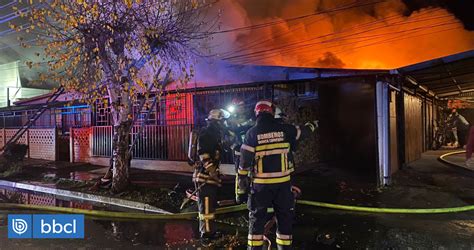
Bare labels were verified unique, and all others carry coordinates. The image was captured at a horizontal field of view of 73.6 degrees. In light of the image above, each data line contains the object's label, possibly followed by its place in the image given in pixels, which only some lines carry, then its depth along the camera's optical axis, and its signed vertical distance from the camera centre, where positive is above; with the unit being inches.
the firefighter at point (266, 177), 145.0 -23.6
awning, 262.2 +52.9
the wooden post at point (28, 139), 566.4 -13.3
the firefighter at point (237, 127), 171.0 -0.1
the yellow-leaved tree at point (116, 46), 261.1 +74.4
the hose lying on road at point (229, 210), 217.0 -61.3
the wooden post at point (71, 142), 514.3 -18.5
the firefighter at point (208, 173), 184.1 -27.1
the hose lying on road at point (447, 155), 407.3 -51.0
